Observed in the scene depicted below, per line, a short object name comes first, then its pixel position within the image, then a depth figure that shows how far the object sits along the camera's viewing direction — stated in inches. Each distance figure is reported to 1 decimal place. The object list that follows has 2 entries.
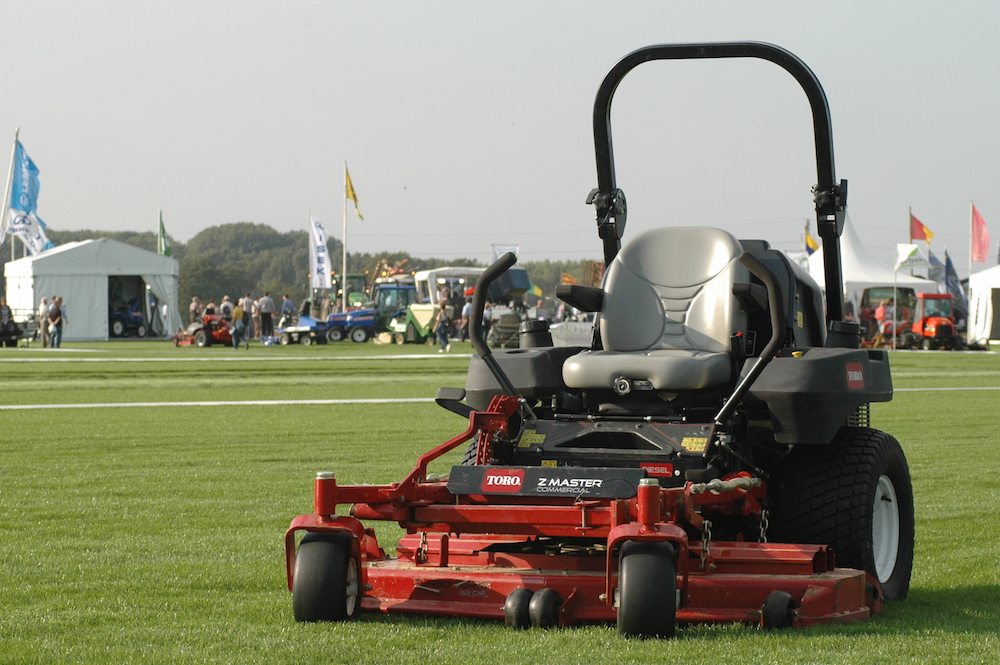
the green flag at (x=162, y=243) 3331.7
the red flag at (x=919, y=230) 2736.2
